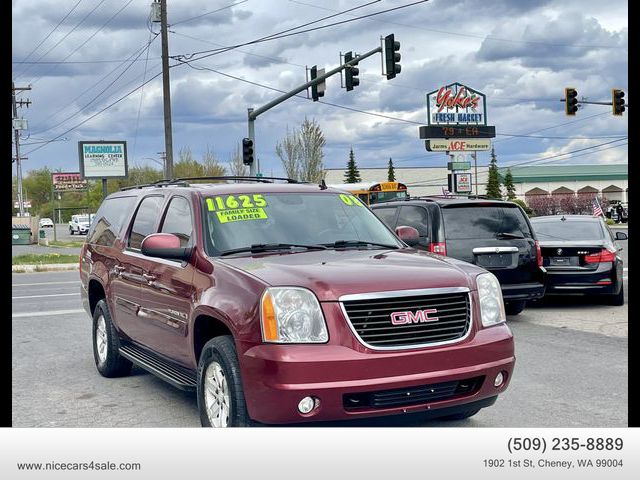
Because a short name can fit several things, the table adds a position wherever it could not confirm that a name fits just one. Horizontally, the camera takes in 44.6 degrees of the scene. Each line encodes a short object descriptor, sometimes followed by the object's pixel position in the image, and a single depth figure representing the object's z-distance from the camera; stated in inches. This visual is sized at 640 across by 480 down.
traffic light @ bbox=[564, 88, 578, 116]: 1302.9
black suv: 406.0
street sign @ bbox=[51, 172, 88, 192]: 4034.9
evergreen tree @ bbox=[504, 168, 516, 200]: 3774.6
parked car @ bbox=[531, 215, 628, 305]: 463.5
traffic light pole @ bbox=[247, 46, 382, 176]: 961.5
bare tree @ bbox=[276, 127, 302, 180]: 1768.9
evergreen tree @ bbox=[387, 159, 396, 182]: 3571.9
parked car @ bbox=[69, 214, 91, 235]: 2664.9
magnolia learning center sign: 1743.4
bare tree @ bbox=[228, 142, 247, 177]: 1738.1
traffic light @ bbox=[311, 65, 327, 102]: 1008.9
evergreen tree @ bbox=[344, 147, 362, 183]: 3641.7
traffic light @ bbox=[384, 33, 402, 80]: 909.2
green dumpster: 1876.2
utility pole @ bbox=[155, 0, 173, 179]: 1114.1
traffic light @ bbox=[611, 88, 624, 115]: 1198.8
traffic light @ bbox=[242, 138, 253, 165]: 1152.2
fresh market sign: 1978.0
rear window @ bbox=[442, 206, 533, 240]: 410.9
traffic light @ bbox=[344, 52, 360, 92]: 975.0
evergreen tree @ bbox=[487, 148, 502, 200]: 3747.5
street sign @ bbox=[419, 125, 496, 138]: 1929.3
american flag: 1185.4
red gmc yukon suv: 175.8
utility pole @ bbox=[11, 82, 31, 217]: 1893.9
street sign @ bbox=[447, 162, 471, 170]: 1828.0
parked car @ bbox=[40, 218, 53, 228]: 3235.7
